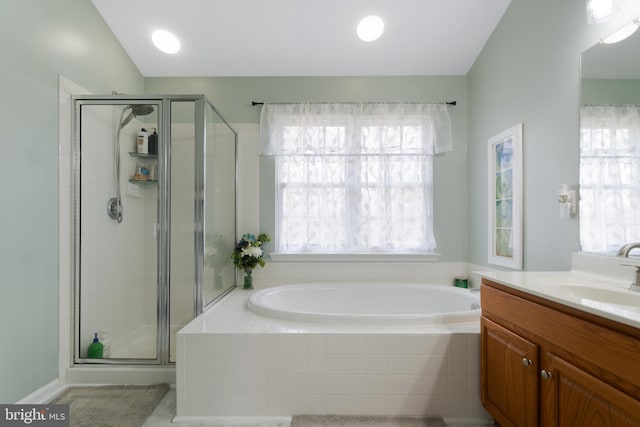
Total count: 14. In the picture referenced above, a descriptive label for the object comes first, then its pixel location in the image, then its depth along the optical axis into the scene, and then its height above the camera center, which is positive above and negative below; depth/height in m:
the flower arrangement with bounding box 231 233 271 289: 2.76 -0.35
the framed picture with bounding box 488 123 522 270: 2.18 +0.12
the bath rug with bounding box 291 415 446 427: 1.64 -1.08
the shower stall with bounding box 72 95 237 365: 2.17 -0.07
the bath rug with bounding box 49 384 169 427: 1.69 -1.10
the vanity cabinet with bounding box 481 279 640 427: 0.89 -0.52
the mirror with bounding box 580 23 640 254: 1.38 +0.31
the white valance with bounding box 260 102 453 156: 2.88 +0.76
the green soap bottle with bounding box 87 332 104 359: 2.14 -0.92
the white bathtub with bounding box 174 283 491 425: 1.68 -0.85
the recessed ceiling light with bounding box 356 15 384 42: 2.43 +1.43
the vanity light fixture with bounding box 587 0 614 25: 1.49 +0.97
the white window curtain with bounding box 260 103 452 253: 2.89 +0.39
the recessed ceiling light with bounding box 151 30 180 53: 2.56 +1.40
